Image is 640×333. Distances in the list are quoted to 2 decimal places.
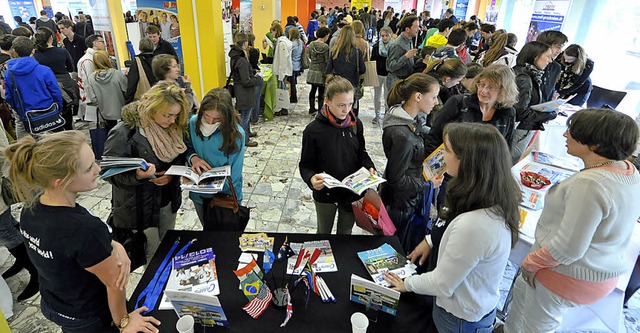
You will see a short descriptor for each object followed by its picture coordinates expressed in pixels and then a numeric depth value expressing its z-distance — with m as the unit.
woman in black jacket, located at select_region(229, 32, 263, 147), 4.95
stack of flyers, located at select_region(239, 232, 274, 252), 1.94
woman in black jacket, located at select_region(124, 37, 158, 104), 3.99
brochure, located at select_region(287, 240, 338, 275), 1.80
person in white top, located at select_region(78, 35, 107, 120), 4.32
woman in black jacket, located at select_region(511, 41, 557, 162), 3.40
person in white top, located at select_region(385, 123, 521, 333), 1.32
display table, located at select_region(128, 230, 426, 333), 1.51
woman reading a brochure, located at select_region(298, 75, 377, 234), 2.24
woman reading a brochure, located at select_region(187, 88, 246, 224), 2.28
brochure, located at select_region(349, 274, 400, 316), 1.46
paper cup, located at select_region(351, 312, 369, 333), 1.40
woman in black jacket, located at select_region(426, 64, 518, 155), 2.70
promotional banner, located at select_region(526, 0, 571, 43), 6.42
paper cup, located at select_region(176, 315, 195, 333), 1.38
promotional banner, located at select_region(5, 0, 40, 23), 11.66
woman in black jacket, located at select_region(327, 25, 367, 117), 5.36
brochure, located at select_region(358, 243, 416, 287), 1.75
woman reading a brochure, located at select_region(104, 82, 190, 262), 2.10
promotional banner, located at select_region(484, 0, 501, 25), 9.84
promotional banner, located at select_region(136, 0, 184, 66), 5.62
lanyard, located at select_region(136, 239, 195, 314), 1.59
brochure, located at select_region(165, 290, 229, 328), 1.31
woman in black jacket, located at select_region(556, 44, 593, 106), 4.54
